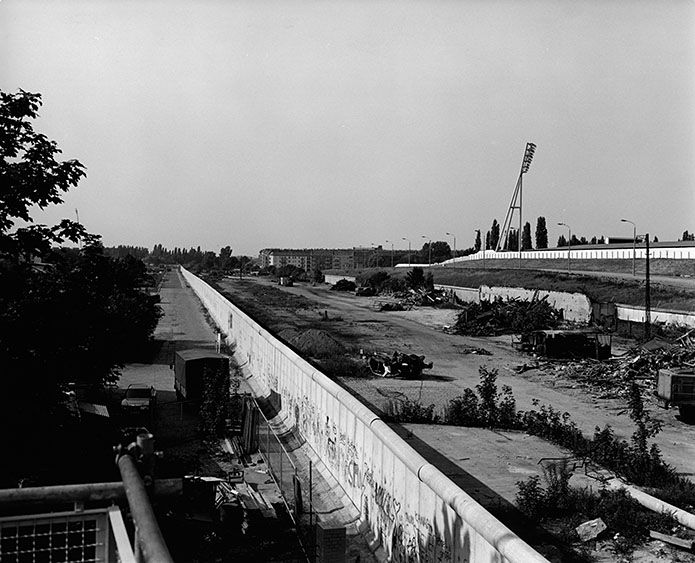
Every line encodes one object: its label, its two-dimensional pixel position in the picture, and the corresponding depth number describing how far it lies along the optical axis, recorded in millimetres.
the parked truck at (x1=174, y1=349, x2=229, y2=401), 24688
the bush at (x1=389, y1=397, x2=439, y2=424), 22891
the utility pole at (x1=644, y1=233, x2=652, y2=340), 40494
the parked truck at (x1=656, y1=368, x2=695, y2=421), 22922
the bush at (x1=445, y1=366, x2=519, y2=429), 22672
